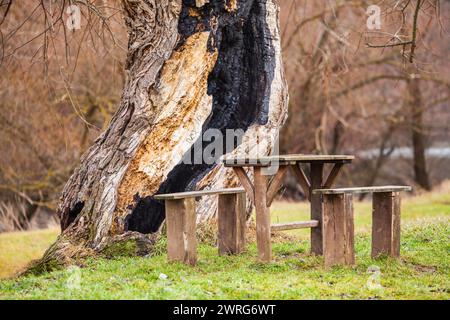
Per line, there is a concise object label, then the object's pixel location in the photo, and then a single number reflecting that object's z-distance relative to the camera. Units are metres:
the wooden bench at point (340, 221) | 14.01
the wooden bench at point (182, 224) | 14.50
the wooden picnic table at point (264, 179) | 14.02
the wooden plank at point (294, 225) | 14.75
